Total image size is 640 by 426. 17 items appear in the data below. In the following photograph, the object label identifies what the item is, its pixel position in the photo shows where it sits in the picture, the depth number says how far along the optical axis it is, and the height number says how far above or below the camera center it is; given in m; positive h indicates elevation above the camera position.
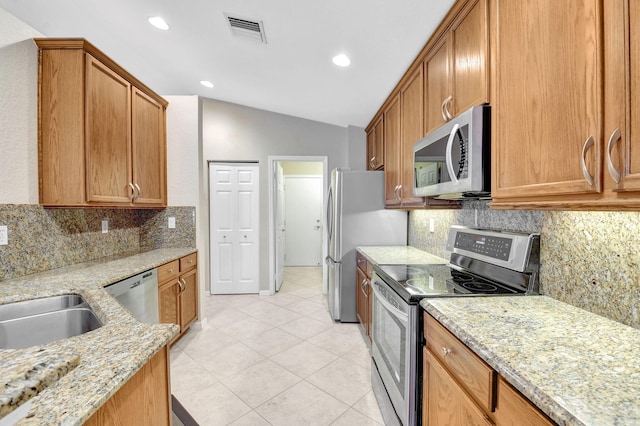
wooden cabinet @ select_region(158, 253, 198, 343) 2.43 -0.73
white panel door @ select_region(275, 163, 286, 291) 4.30 -0.21
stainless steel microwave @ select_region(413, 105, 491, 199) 1.32 +0.27
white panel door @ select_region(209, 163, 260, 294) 4.26 -0.26
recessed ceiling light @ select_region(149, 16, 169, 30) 2.36 +1.59
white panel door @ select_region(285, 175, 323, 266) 6.18 -0.17
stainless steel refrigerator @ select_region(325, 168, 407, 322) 3.02 -0.11
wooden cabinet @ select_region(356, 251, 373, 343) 2.52 -0.77
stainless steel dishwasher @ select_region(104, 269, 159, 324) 1.85 -0.56
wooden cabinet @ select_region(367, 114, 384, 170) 3.13 +0.77
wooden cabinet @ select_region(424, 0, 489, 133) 1.34 +0.76
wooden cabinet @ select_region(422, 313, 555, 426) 0.77 -0.58
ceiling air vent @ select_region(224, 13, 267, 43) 2.13 +1.41
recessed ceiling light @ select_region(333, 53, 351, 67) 2.31 +1.23
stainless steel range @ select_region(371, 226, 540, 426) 1.37 -0.40
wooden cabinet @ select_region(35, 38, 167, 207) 1.90 +0.61
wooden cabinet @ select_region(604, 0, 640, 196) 0.71 +0.28
